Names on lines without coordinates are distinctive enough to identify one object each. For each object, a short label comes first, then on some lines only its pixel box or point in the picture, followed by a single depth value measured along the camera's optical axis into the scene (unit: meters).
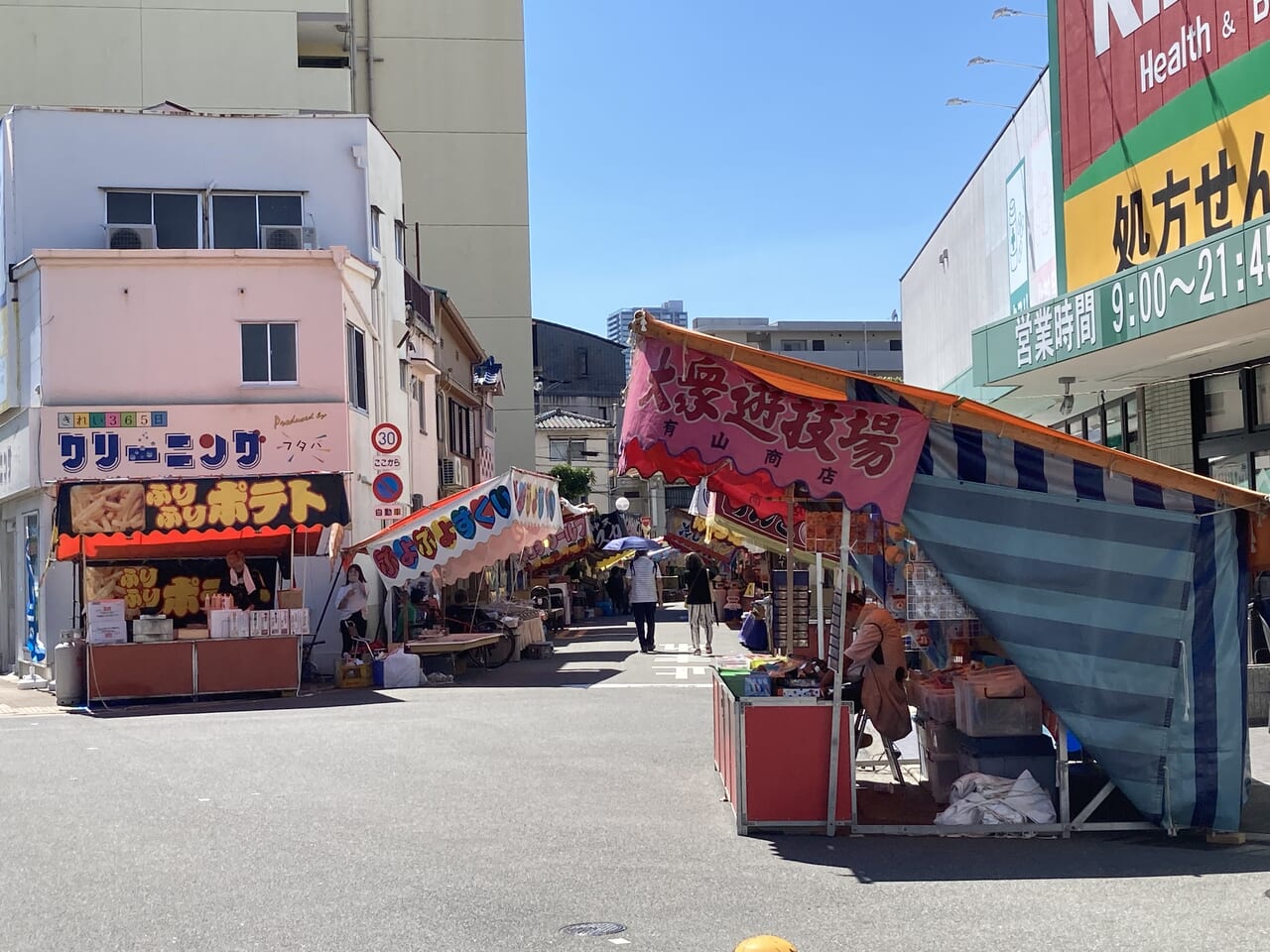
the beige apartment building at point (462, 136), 49.53
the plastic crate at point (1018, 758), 9.34
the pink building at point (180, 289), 23.78
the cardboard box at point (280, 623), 19.84
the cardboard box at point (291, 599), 20.55
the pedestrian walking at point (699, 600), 25.20
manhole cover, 6.84
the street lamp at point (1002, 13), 21.33
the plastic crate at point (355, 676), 20.91
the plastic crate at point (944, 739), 9.94
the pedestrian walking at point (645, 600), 26.70
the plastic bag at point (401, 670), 20.59
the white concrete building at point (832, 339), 86.44
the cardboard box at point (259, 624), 19.78
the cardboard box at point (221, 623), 19.62
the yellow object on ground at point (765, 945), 5.08
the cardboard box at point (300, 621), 19.86
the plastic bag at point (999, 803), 9.08
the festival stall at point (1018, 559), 8.91
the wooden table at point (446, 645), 21.69
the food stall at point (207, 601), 19.14
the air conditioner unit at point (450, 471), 36.69
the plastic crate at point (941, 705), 9.97
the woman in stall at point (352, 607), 22.16
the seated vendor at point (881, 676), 9.98
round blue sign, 22.16
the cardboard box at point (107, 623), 19.22
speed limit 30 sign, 22.86
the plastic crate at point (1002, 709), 9.35
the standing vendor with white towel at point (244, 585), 21.62
